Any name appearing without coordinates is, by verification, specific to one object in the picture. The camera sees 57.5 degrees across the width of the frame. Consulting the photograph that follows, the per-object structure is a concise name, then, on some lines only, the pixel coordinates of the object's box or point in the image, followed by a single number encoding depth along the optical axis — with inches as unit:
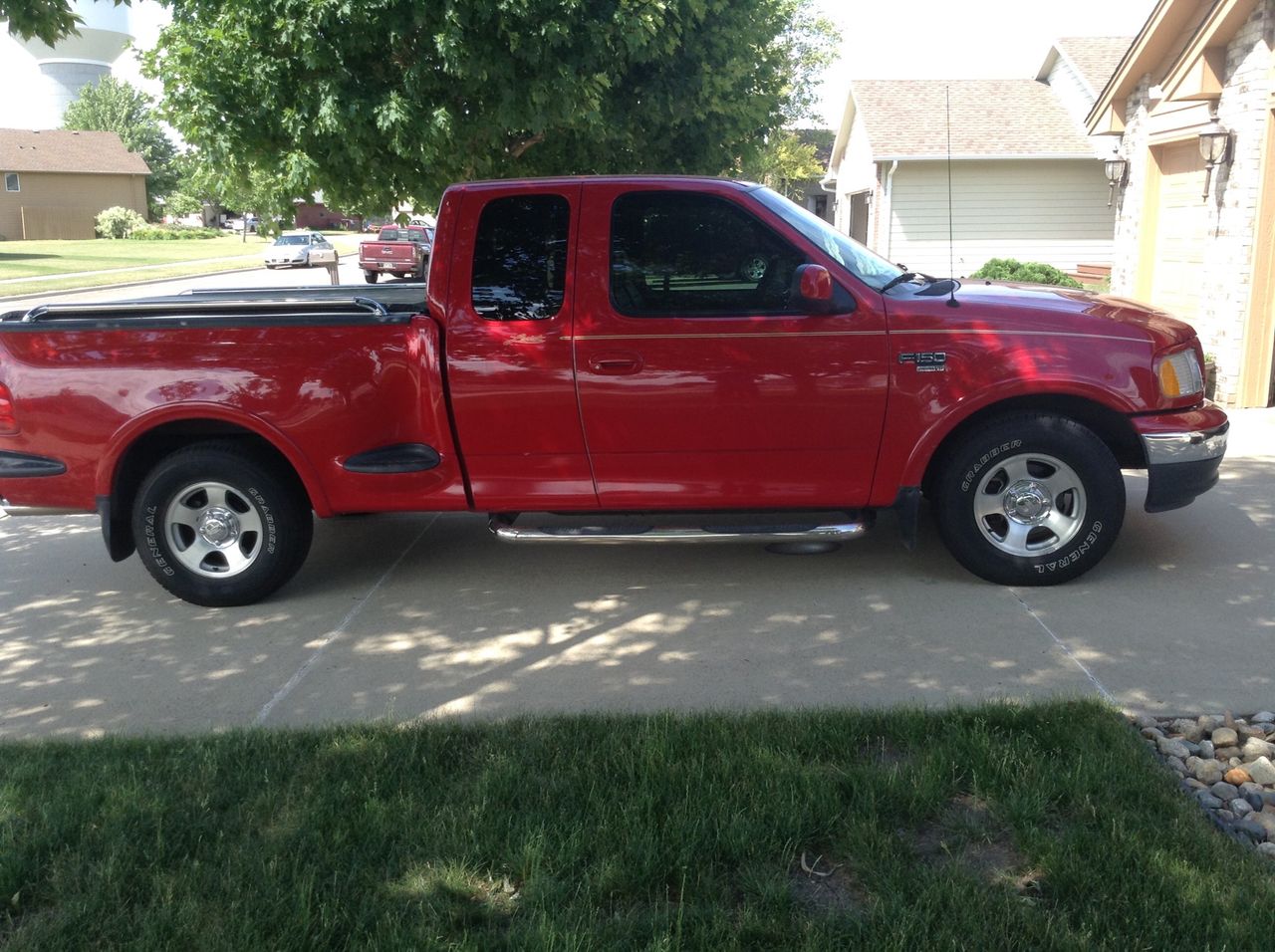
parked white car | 1707.7
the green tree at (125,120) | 3201.3
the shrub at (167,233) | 2681.1
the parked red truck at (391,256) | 1437.0
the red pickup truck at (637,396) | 218.2
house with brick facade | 399.5
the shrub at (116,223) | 2667.3
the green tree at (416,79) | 333.4
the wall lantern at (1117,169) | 596.7
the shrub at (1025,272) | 752.3
